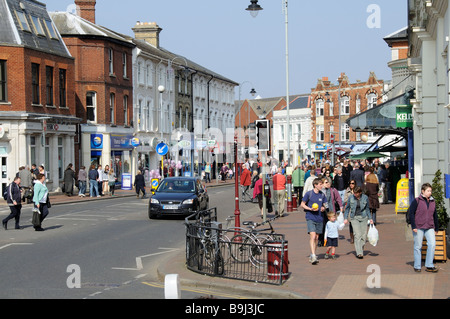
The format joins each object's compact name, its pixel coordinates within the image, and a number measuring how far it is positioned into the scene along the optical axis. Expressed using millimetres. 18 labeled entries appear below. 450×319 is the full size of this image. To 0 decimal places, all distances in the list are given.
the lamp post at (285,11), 25953
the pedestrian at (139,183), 36781
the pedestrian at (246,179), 32388
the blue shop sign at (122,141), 50238
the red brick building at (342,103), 84375
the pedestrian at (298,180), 29984
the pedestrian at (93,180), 37656
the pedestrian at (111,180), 39750
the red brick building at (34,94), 36875
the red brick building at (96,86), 48000
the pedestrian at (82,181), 38469
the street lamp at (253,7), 25891
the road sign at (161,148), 36469
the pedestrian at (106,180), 40406
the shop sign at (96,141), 48250
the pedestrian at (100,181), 39359
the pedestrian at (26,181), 32719
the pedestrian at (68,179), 38844
